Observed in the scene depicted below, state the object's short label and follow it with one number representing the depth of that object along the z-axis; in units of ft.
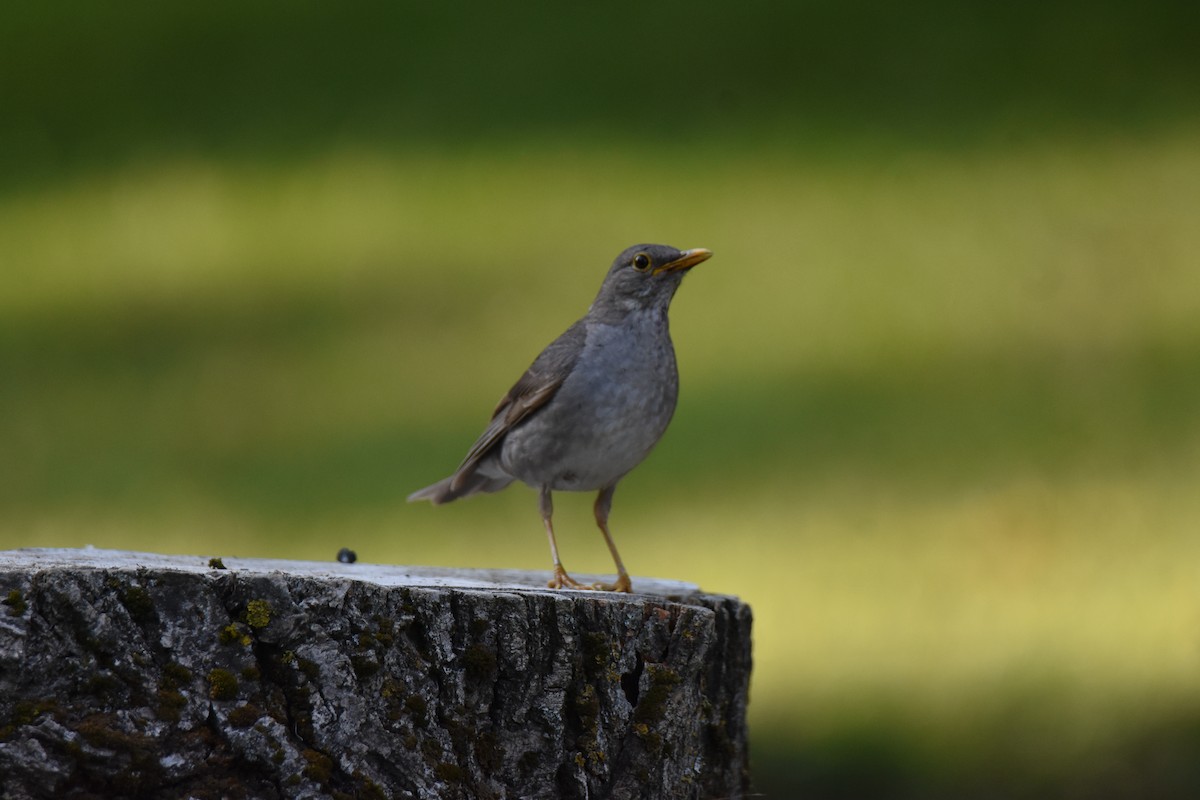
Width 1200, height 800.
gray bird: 28.32
